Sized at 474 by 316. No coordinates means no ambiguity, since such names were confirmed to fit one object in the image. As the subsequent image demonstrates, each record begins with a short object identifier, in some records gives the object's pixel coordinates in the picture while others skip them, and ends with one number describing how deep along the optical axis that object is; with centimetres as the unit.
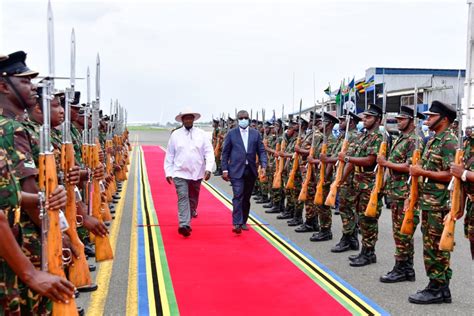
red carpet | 526
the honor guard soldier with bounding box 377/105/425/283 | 629
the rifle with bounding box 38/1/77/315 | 287
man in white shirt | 877
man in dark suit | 906
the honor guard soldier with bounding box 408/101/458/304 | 548
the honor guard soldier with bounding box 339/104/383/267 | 704
